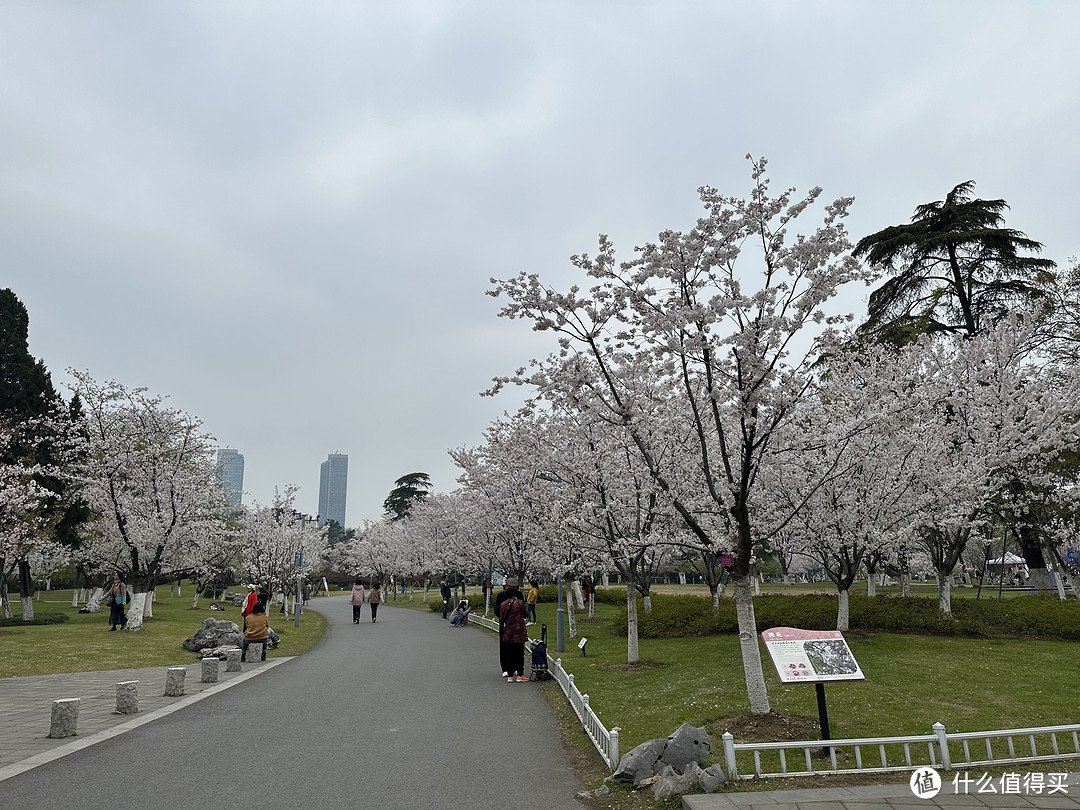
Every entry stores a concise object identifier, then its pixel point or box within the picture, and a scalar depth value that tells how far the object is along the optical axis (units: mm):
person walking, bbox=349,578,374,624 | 30344
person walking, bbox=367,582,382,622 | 32312
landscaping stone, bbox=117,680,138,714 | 10245
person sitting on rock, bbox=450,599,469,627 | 28422
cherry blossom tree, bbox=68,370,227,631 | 25000
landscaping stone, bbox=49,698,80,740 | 8688
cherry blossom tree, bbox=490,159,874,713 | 8875
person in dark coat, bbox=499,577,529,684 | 13867
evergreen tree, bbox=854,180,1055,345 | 24188
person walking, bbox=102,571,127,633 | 24031
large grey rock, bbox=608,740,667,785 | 6496
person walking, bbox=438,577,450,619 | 33750
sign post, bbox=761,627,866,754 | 7012
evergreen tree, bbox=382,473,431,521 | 70750
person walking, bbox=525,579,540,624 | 26984
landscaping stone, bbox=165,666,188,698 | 11867
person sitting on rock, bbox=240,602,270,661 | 17156
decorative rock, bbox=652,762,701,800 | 6047
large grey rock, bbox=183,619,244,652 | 18469
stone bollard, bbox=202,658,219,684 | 13297
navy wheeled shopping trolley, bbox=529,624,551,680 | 13711
